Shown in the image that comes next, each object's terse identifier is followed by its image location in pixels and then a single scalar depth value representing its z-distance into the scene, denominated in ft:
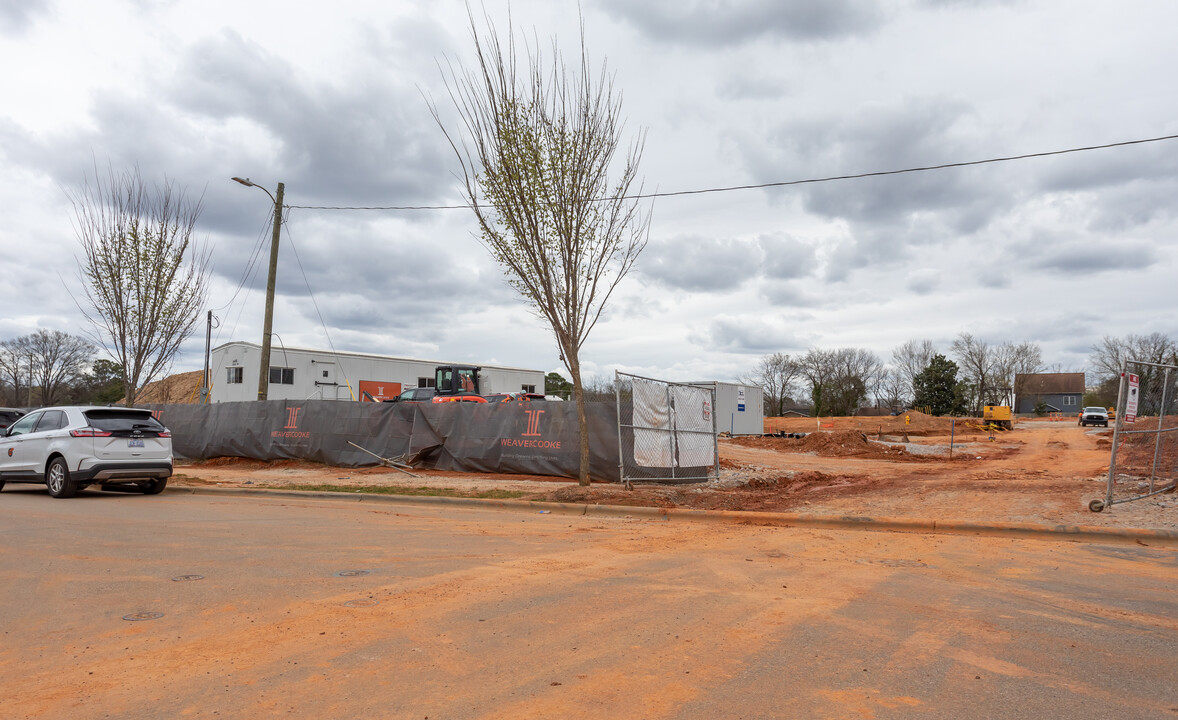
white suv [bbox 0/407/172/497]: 43.96
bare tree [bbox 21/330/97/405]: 274.57
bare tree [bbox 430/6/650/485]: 43.04
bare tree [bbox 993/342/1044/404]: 327.55
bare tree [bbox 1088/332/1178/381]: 271.90
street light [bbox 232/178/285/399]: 68.64
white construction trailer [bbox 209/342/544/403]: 124.98
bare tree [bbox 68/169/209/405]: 66.08
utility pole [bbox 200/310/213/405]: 126.86
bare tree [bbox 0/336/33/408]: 271.49
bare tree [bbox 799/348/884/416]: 288.92
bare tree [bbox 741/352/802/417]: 316.81
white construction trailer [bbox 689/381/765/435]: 138.72
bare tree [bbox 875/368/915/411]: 335.47
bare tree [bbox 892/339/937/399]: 325.42
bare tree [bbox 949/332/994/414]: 325.42
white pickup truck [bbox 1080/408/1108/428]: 183.83
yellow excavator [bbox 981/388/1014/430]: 174.19
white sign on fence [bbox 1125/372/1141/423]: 35.70
